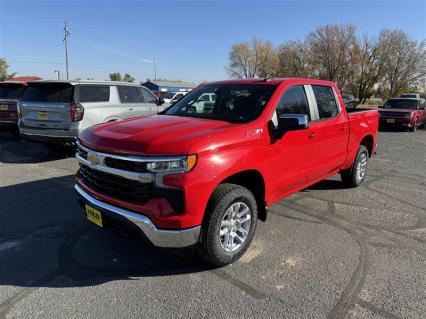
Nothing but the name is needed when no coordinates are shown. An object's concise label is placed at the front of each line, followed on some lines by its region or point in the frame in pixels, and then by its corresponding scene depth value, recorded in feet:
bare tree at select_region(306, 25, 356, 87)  179.22
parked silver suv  25.99
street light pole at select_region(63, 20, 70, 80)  178.29
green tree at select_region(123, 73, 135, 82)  311.47
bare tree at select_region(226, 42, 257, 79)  271.49
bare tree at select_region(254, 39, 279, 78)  252.54
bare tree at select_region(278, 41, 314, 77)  205.36
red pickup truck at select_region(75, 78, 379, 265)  9.87
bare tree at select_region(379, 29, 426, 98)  164.66
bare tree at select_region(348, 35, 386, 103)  173.68
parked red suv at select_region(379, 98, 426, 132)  56.75
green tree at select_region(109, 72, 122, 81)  291.09
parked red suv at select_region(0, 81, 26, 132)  34.53
